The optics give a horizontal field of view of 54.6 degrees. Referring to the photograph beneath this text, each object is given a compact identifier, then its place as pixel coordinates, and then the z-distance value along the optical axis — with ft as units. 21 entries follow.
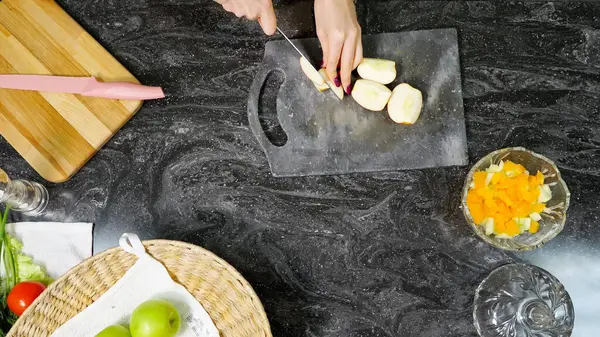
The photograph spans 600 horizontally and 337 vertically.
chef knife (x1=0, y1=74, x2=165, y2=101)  4.04
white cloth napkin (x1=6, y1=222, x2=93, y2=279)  4.09
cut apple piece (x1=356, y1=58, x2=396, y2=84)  3.90
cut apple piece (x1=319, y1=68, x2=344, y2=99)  3.93
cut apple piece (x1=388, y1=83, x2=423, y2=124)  3.85
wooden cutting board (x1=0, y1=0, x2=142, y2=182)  4.15
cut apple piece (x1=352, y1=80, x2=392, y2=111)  3.89
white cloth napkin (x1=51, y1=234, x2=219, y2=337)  3.65
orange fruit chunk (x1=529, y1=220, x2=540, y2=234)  3.65
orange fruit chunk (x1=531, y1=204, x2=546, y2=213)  3.56
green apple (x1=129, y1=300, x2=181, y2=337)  3.39
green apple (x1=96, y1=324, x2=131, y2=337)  3.46
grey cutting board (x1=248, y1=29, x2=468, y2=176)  3.94
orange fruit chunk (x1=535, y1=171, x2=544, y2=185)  3.60
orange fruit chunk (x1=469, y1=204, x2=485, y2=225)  3.62
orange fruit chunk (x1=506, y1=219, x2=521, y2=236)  3.57
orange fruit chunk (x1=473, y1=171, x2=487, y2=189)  3.66
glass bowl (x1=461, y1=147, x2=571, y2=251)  3.64
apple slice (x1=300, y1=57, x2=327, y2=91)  3.92
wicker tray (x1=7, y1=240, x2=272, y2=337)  3.49
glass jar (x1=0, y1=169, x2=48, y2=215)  4.01
